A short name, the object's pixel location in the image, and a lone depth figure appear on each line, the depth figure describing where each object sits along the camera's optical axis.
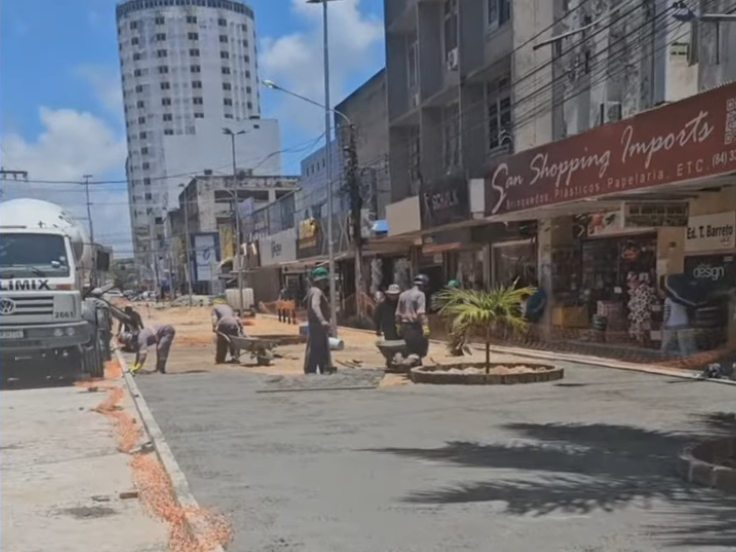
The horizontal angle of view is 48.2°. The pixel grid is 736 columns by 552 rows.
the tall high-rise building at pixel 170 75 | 119.75
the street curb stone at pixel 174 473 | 5.64
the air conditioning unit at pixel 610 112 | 18.08
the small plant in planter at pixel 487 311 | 13.37
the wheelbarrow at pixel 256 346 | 17.77
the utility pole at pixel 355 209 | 28.27
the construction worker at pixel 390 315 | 15.78
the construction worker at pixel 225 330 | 18.42
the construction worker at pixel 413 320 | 14.48
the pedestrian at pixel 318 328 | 13.89
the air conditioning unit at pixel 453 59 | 24.86
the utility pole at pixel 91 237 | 21.03
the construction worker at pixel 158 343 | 16.79
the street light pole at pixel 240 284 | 47.86
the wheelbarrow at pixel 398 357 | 14.89
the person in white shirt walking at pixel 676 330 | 14.63
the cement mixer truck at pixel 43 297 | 15.02
